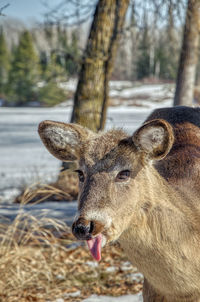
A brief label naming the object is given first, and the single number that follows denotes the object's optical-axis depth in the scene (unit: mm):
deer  4957
